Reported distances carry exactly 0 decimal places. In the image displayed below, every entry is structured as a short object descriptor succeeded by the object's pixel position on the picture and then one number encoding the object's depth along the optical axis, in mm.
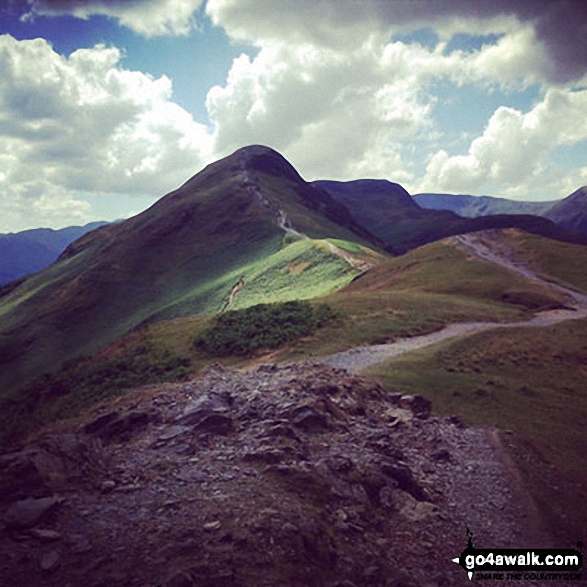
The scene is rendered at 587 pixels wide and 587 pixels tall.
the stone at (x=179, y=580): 8047
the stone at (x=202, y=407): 16281
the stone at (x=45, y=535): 9227
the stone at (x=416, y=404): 20375
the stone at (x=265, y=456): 13461
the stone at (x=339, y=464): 13594
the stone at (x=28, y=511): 9492
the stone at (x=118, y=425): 15945
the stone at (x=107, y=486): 11445
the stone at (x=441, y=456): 16516
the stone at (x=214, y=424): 15617
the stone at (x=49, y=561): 8406
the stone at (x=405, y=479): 14039
